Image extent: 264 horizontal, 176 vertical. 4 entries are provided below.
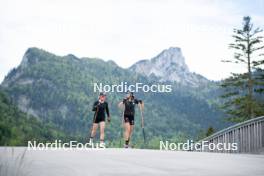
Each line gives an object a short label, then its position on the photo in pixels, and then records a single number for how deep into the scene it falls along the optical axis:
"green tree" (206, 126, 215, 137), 58.06
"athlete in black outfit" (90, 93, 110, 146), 14.30
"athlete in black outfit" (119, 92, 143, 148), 13.87
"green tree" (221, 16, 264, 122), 42.03
